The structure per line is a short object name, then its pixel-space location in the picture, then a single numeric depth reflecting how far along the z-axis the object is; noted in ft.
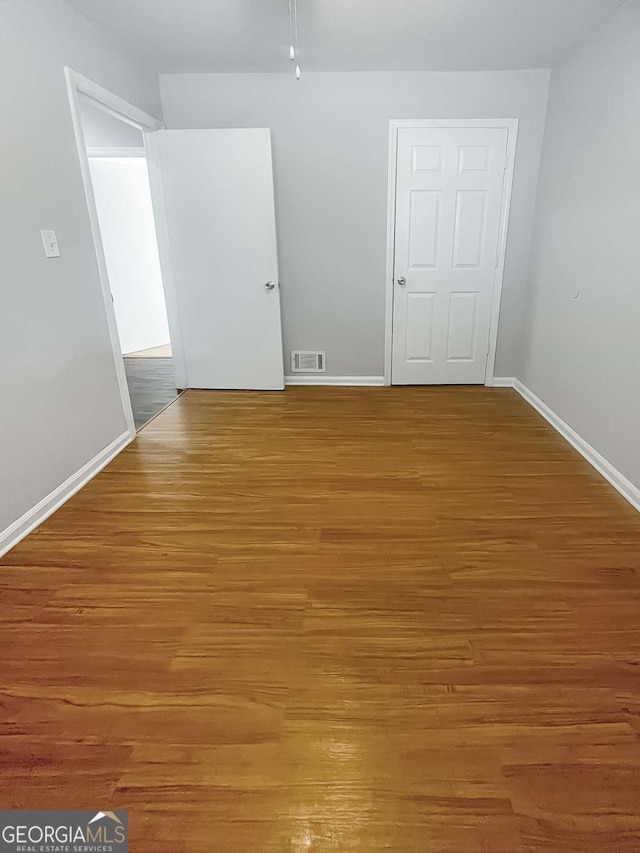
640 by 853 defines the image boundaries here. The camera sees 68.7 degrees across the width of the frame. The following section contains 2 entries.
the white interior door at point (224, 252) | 12.03
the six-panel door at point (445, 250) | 12.11
